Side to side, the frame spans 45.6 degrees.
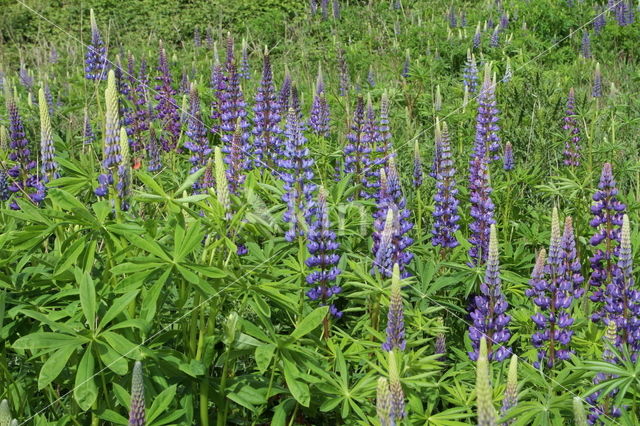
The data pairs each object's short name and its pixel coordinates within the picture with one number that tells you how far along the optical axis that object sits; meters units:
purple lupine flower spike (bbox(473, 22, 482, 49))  6.84
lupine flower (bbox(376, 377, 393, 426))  1.29
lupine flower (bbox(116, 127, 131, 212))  2.21
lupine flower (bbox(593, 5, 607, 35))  8.13
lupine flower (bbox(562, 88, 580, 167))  3.93
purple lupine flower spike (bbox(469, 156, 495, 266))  3.02
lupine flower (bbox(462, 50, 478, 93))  4.93
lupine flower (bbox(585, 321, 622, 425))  2.13
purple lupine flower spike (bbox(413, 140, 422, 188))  3.50
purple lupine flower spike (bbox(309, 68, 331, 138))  4.32
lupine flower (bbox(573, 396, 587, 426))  1.31
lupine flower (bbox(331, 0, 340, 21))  9.57
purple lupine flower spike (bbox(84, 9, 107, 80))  4.39
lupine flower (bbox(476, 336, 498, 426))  1.10
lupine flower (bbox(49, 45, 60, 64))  8.21
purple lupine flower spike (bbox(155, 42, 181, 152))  4.65
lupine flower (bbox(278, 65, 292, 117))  4.38
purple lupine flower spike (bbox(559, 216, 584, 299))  2.45
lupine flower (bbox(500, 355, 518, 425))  1.54
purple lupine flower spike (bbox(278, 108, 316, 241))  2.63
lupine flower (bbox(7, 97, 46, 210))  3.24
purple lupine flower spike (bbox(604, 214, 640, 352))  2.39
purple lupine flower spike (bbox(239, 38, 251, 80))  5.15
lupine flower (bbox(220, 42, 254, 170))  4.02
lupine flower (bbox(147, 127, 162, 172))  4.01
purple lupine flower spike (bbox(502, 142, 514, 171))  3.63
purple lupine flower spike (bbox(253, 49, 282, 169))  3.89
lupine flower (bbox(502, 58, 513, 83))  4.82
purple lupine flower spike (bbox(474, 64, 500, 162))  3.75
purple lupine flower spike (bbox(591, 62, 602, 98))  5.04
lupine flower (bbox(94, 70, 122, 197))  2.26
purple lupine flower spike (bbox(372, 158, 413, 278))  2.38
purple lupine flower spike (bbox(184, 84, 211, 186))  3.81
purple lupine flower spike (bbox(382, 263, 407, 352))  1.88
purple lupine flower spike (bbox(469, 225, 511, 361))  2.28
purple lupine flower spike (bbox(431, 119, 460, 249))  3.29
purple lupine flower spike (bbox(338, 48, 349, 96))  5.42
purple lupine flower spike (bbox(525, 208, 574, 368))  2.37
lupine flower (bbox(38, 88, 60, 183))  2.46
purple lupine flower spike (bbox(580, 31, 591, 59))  7.32
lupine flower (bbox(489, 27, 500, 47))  6.79
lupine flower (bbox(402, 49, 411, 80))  6.19
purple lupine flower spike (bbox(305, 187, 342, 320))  2.44
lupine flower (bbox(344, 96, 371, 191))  3.73
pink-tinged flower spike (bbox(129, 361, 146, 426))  1.36
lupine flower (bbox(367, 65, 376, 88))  5.87
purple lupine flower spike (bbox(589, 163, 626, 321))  2.86
